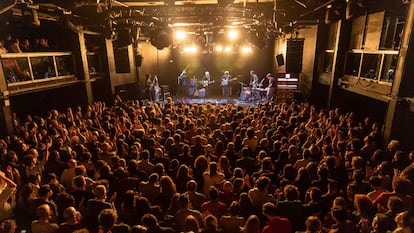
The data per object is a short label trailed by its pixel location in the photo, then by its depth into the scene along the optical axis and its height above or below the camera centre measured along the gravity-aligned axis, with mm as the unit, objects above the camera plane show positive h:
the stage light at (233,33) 12712 +815
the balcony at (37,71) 7711 -616
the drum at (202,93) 17531 -2625
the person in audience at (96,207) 3660 -2048
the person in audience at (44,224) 3353 -2058
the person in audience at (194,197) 4008 -2069
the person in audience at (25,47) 8406 +119
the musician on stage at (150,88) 15459 -2070
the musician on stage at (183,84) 18203 -2159
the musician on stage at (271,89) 14602 -2024
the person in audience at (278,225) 3326 -2061
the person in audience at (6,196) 4117 -2141
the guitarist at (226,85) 17378 -2117
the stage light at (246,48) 17762 +164
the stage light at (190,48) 17922 +174
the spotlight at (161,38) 9289 +419
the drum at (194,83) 17953 -2047
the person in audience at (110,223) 3182 -1937
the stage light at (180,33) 13150 +869
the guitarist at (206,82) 17953 -2003
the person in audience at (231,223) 3439 -2095
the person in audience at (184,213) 3576 -2062
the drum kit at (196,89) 17594 -2432
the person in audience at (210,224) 3189 -1962
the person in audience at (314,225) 3105 -1920
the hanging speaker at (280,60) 13236 -441
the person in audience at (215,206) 3775 -2077
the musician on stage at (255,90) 16177 -2251
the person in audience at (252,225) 3186 -1971
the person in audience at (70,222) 3373 -2064
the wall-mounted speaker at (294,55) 11039 -174
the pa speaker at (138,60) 14492 -475
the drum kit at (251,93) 16125 -2446
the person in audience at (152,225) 3188 -1964
